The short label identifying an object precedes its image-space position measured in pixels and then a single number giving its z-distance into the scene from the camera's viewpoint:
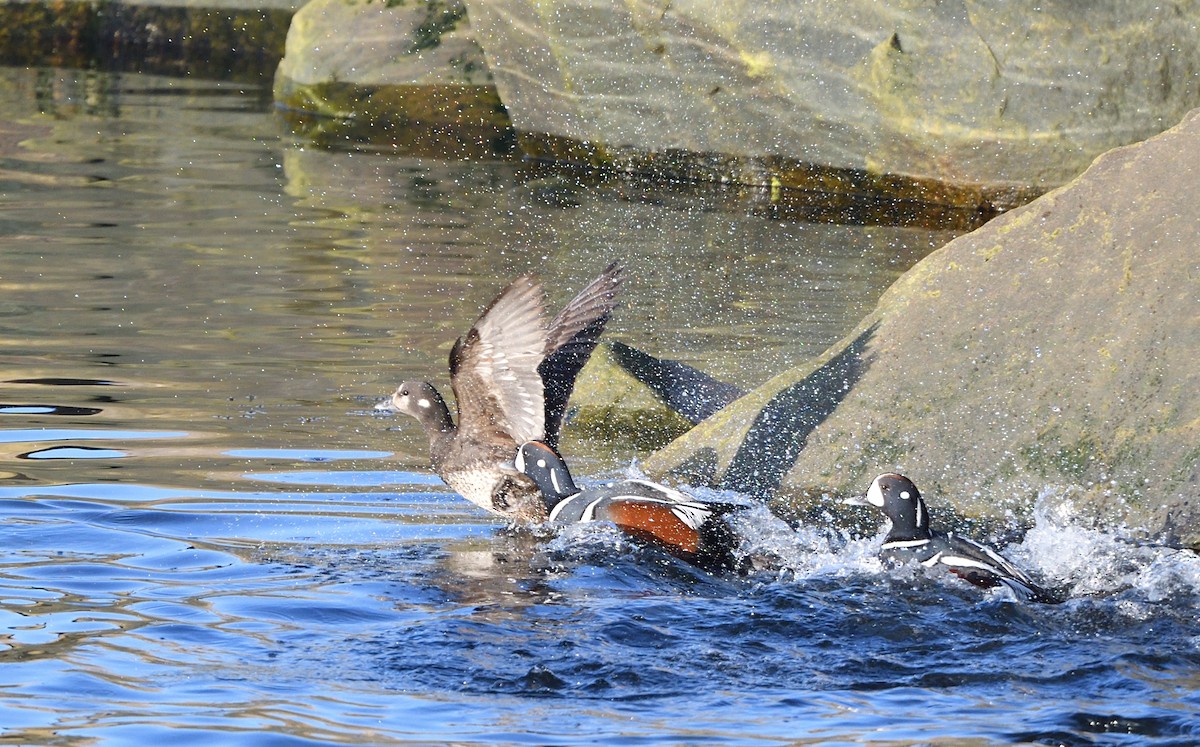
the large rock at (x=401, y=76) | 34.62
